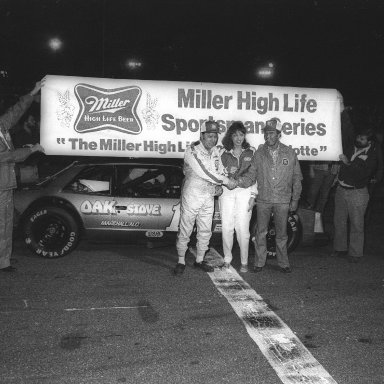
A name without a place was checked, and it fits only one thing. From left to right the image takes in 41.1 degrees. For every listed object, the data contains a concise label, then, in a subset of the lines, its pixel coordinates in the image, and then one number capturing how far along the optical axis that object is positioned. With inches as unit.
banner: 271.1
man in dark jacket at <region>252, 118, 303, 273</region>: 252.4
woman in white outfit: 253.9
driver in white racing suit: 242.1
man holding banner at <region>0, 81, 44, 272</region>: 245.6
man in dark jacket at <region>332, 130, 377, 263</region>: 279.3
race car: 269.6
